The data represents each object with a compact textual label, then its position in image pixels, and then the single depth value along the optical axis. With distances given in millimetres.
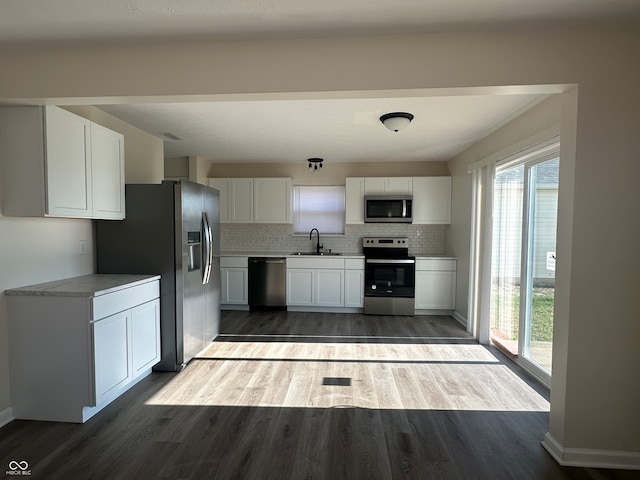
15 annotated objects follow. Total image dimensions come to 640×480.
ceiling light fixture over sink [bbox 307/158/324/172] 5516
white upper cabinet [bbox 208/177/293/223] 5707
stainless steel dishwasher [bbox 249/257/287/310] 5457
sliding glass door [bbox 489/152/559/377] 3078
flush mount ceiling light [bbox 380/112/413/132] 3238
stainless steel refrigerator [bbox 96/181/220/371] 3213
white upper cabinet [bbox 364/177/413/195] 5539
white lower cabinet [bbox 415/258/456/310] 5234
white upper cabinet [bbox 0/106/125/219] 2338
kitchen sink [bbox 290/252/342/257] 5521
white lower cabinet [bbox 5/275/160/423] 2383
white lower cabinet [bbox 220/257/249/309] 5480
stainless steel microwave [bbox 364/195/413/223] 5496
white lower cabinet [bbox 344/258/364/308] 5352
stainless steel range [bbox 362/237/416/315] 5234
